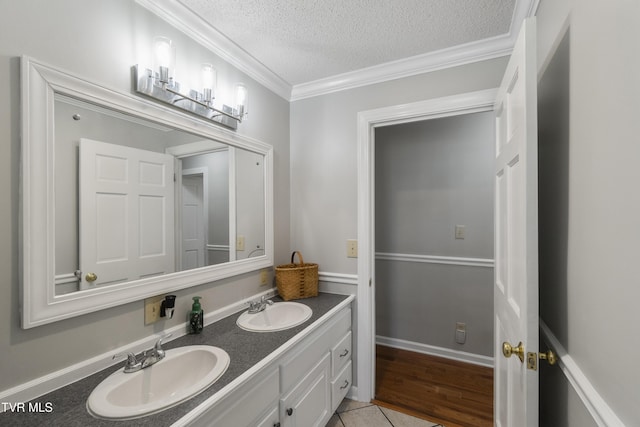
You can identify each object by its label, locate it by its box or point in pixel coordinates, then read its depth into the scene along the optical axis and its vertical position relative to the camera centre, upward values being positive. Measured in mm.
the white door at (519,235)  906 -75
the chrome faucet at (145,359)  1111 -564
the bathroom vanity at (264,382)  890 -635
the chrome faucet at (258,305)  1755 -553
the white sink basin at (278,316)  1656 -615
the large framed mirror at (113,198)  975 +71
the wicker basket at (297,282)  2029 -473
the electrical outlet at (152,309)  1310 -427
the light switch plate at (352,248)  2125 -248
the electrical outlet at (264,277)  2053 -445
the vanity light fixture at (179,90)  1308 +612
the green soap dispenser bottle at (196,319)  1468 -521
